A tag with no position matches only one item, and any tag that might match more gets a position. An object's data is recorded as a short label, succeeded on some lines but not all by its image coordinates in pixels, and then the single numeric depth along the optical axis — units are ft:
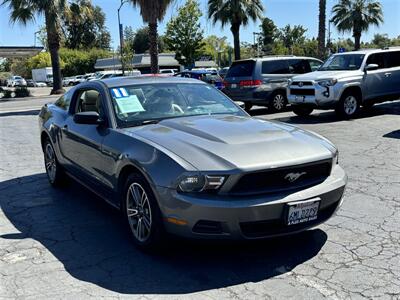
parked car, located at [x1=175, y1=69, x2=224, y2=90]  75.51
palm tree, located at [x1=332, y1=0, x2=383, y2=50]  139.85
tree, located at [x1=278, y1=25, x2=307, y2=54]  329.93
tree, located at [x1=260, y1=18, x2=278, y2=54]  310.45
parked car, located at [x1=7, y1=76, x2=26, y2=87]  192.42
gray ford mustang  12.09
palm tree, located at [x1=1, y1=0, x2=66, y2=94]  90.59
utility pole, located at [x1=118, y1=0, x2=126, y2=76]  124.77
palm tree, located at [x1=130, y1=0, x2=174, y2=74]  63.31
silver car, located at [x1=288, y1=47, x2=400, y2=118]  41.39
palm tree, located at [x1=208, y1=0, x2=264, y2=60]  102.85
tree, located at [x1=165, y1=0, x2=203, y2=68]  177.06
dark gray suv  48.93
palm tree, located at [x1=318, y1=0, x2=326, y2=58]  72.49
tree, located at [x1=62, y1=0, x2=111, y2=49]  317.83
